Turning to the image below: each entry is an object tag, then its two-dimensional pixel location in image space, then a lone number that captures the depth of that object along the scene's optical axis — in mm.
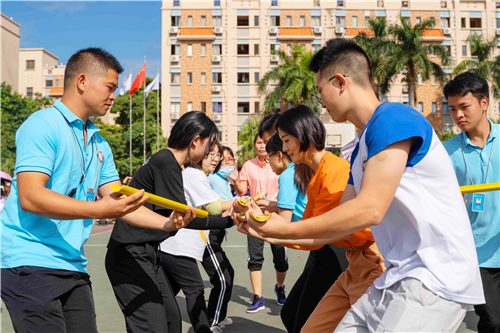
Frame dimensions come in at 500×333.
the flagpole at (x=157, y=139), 43000
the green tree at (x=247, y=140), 38094
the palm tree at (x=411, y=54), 33188
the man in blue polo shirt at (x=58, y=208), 2406
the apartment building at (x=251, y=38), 45469
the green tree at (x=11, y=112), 40438
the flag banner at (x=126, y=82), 38594
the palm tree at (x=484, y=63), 35781
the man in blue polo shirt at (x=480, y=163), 3703
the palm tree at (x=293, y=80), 35781
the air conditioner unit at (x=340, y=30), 44844
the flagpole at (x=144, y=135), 43350
